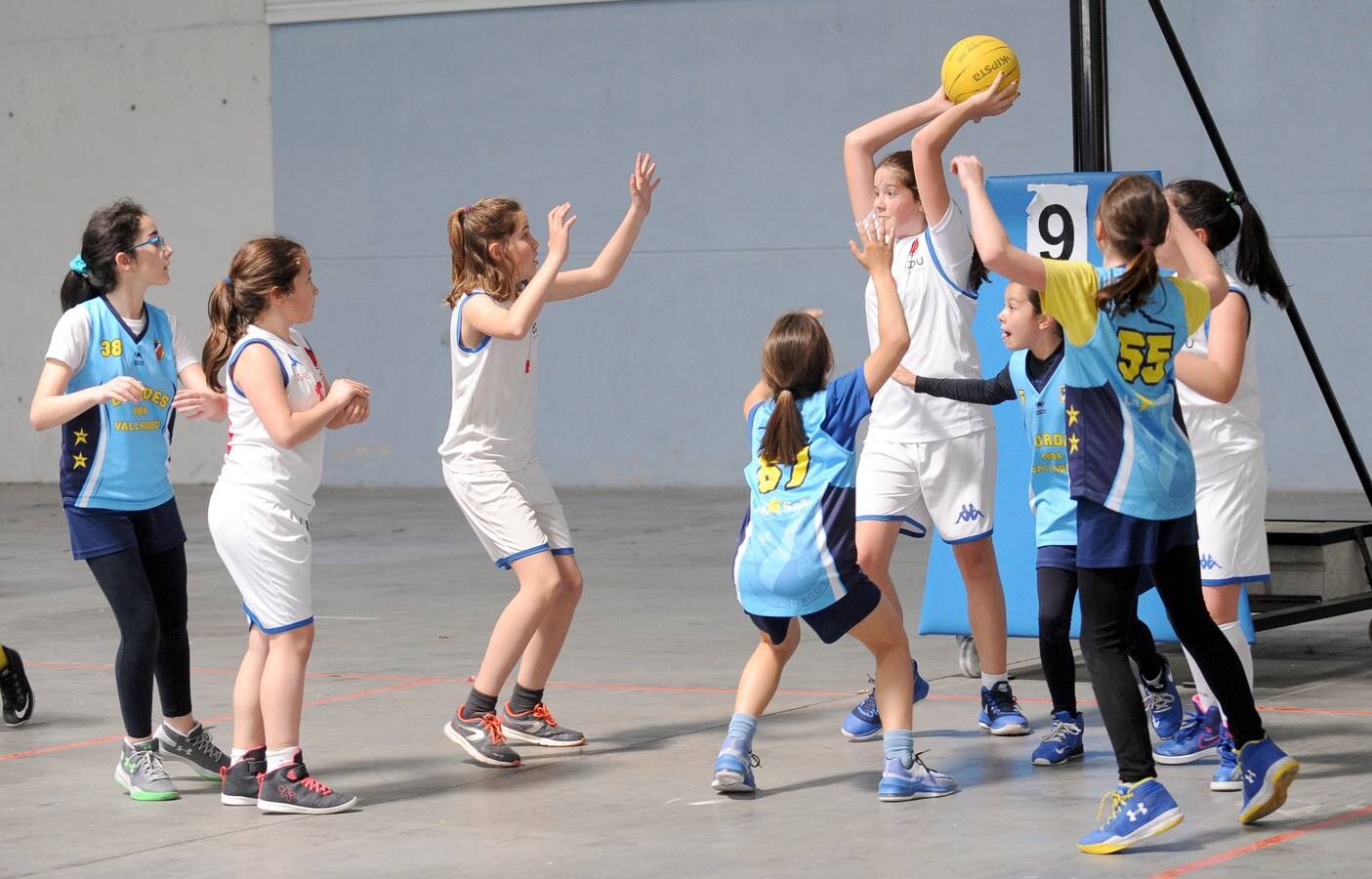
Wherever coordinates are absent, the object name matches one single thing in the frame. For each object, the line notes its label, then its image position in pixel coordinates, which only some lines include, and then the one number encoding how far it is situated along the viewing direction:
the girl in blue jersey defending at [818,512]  9.64
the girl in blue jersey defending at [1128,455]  8.89
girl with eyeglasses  10.47
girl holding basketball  11.81
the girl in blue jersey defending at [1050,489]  10.34
